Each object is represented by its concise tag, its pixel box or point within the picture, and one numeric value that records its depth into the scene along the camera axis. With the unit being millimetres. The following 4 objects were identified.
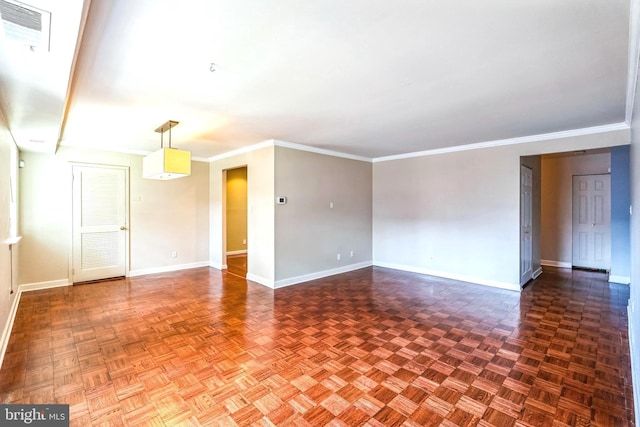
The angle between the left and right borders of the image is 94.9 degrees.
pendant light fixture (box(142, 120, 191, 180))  3912
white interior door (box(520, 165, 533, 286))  4684
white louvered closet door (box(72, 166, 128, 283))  4988
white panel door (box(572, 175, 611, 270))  5867
